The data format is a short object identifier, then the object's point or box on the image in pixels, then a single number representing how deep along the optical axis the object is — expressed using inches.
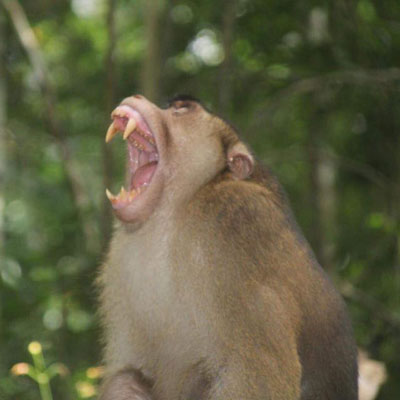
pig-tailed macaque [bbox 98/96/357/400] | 242.8
